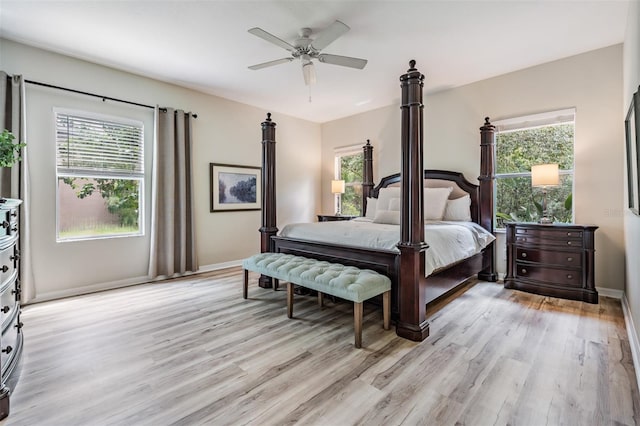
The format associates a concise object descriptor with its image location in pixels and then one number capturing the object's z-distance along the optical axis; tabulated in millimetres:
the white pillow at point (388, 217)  4020
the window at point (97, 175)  3654
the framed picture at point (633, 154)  1925
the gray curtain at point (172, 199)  4250
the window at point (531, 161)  3779
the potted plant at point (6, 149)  1835
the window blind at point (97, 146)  3643
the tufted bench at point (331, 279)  2320
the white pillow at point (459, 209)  4223
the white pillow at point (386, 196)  4590
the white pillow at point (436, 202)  4234
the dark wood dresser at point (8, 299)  1696
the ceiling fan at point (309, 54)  2834
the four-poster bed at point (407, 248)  2461
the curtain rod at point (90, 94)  3378
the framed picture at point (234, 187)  4996
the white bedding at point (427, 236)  2809
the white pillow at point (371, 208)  5115
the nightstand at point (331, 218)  5578
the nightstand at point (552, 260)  3244
